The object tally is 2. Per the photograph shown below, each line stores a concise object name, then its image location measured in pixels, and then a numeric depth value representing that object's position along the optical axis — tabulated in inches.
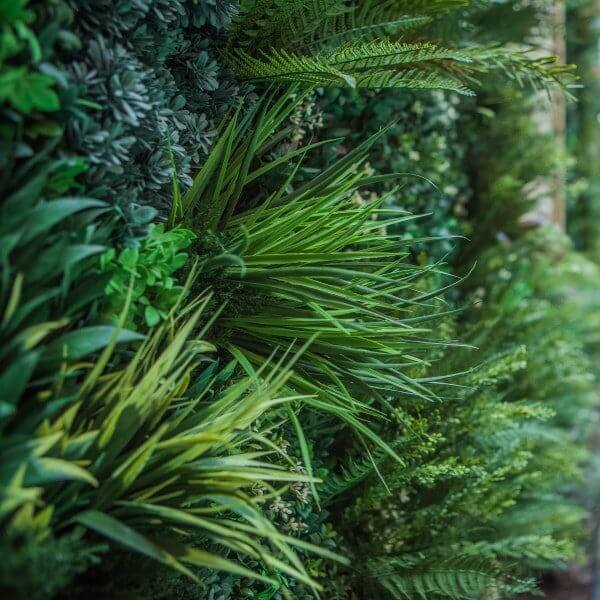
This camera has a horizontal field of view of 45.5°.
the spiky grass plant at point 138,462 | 32.6
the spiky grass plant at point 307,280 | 46.3
